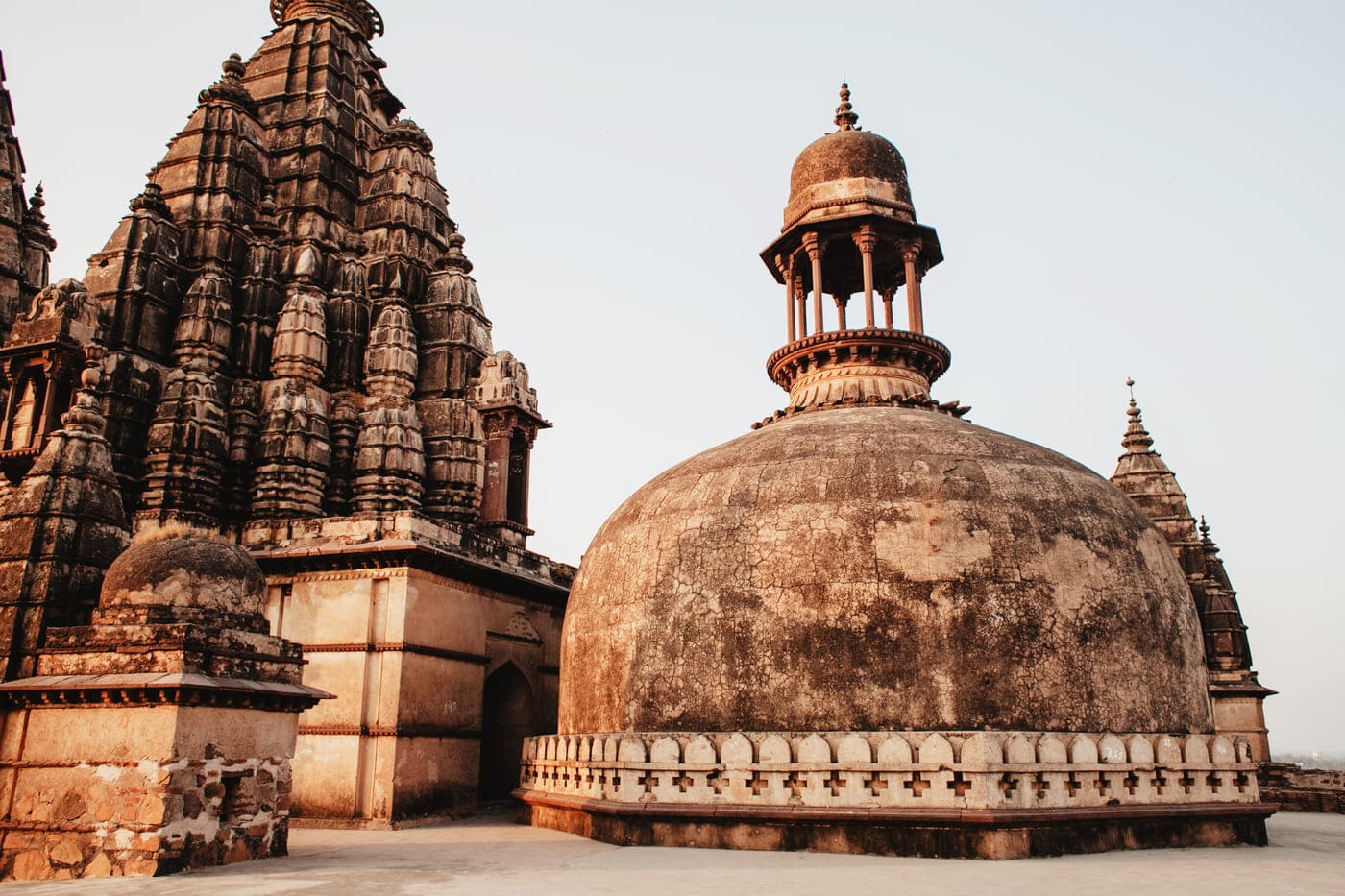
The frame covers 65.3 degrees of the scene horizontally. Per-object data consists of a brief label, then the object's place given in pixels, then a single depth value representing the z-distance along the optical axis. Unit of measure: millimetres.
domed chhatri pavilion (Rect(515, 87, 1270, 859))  12094
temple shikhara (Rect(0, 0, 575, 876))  11758
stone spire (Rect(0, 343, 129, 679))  12961
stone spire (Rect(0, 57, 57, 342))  25125
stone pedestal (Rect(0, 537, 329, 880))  11055
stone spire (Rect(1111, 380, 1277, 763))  25078
